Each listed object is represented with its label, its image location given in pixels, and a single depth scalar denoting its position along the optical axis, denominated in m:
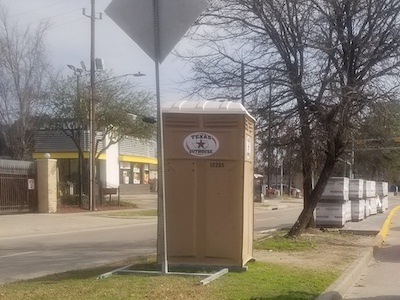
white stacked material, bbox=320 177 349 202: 22.91
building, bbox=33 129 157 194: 43.34
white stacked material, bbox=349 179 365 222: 26.28
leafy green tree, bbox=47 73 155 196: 35.56
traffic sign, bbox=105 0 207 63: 8.64
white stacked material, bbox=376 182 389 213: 36.11
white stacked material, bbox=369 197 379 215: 31.90
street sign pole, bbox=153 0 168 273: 9.09
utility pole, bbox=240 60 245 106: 16.33
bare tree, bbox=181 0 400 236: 15.21
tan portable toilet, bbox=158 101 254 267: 9.94
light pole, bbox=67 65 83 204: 34.91
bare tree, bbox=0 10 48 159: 32.66
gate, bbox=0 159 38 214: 29.14
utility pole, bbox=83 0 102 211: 31.63
